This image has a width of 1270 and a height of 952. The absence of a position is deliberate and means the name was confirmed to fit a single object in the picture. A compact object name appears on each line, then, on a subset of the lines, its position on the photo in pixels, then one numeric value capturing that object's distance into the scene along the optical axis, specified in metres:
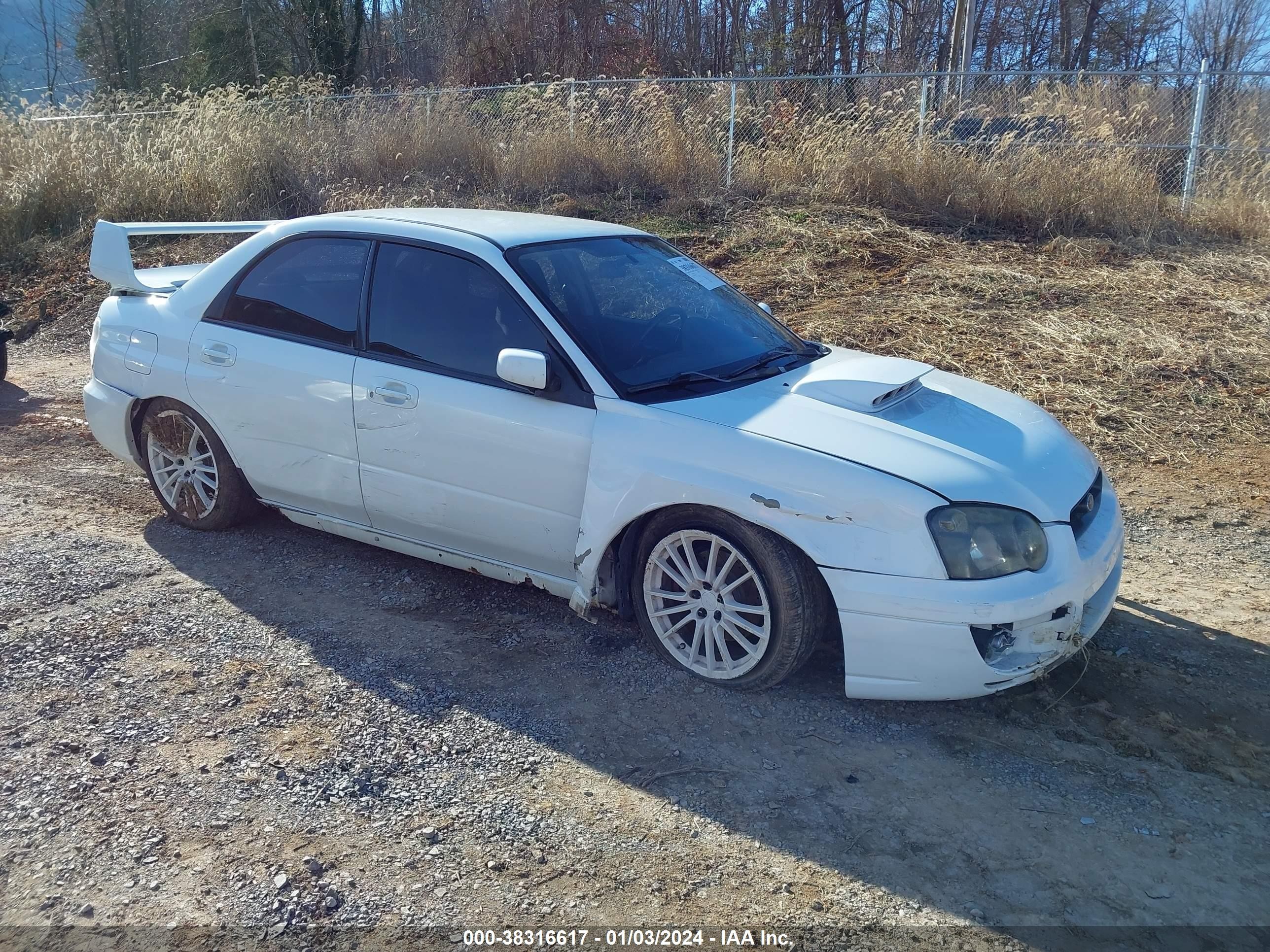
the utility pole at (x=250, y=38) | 24.83
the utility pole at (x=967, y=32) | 17.70
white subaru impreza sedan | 3.47
